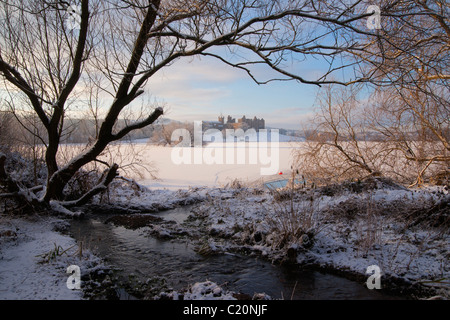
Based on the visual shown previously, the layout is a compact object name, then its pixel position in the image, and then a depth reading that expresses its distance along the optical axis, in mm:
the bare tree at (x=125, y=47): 5875
